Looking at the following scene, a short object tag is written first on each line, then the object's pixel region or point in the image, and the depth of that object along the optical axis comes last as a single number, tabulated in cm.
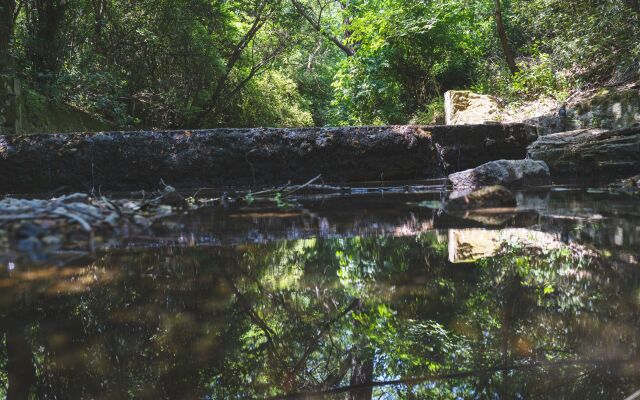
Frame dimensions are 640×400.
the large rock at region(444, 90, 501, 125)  1066
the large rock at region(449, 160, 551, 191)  483
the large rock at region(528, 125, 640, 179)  564
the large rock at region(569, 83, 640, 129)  748
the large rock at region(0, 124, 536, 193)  505
